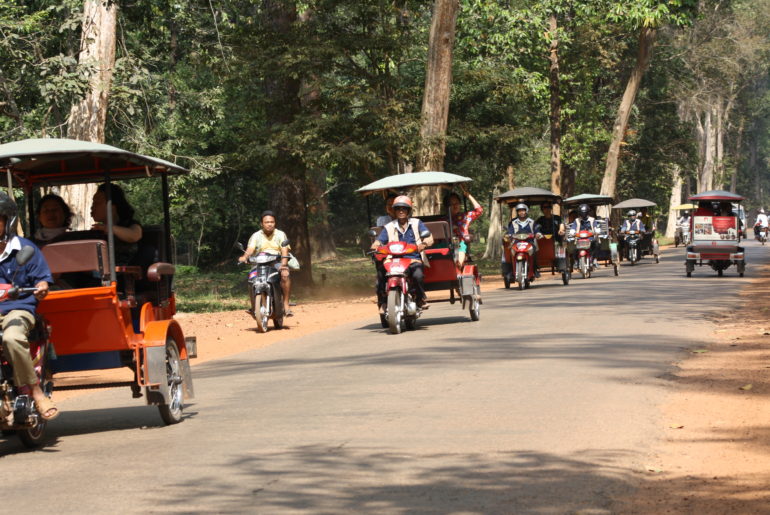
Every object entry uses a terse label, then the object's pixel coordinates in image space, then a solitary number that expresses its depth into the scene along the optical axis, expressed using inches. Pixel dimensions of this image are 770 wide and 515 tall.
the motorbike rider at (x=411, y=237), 682.2
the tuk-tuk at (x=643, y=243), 1713.8
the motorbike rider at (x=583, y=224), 1296.8
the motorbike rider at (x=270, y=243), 772.6
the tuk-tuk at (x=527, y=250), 1060.5
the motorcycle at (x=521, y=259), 1034.7
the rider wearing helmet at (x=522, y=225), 1036.5
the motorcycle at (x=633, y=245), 1702.8
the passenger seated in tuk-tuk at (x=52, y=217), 388.2
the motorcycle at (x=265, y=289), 753.0
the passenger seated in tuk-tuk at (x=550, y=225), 1141.1
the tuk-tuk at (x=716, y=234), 1198.9
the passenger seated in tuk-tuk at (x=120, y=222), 385.7
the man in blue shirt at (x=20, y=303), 324.8
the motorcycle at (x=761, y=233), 2549.2
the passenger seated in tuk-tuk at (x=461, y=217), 785.6
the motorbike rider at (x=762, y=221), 2579.5
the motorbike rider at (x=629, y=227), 1723.7
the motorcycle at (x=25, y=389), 324.2
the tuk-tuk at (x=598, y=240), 1294.3
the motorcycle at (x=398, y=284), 665.6
